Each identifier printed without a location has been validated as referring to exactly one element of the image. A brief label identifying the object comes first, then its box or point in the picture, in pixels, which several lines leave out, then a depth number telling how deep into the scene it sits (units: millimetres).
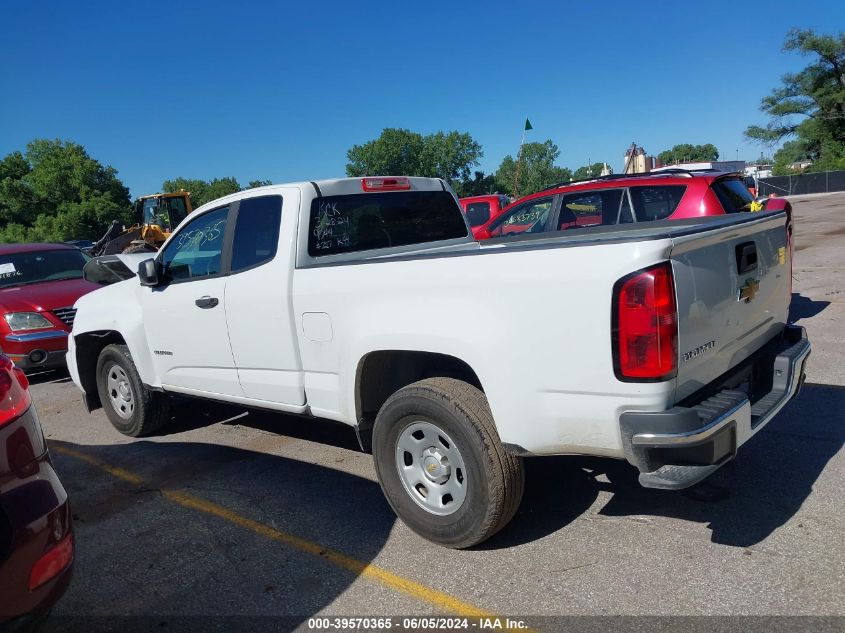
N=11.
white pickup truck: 2633
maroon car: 2240
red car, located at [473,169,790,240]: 6992
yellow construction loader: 24031
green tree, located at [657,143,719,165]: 150375
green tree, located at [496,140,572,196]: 106375
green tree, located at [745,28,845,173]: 51969
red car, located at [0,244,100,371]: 7594
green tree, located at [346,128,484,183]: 101125
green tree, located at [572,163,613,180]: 104988
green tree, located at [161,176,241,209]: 105562
